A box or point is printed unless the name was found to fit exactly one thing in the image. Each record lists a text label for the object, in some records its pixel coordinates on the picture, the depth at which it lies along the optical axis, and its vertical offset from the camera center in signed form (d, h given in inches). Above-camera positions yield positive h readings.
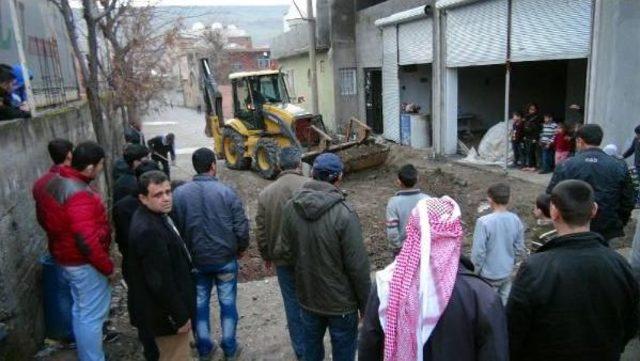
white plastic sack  462.3 -76.0
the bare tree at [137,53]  374.6 +41.0
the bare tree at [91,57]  214.1 +19.1
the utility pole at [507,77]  392.3 -4.5
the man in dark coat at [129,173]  163.2 -29.6
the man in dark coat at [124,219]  135.4 -35.9
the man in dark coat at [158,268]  116.7 -44.4
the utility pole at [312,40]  620.7 +56.3
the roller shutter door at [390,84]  593.0 -7.8
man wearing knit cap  112.5 -42.2
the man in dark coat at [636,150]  285.9 -52.9
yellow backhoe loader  420.1 -45.3
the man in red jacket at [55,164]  137.2 -20.8
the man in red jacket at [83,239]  132.3 -40.9
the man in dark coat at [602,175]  163.0 -37.5
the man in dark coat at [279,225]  143.6 -44.4
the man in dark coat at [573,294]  82.9 -40.0
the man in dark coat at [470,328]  70.0 -37.6
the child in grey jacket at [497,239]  153.8 -54.7
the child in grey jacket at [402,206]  153.6 -41.6
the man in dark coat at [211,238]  144.2 -46.2
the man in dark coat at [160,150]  388.5 -49.2
